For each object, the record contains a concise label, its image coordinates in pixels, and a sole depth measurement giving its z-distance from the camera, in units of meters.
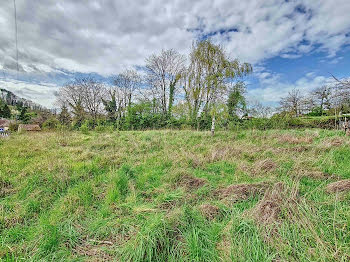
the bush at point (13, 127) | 22.20
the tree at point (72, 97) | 28.41
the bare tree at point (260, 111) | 17.66
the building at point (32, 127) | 23.65
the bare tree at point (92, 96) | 28.74
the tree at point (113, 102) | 28.55
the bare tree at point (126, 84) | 28.05
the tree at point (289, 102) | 21.52
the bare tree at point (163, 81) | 22.83
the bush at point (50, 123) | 21.02
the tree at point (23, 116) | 31.12
